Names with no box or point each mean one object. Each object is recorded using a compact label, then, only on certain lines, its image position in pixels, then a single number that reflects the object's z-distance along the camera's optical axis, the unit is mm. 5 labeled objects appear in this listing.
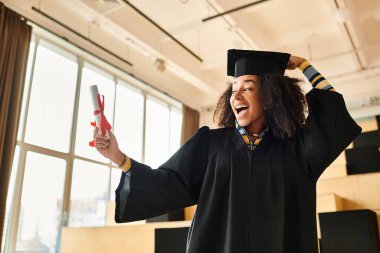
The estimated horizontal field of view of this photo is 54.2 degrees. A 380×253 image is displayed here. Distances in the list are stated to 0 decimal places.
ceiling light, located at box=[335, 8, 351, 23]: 5047
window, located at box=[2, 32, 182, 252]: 4883
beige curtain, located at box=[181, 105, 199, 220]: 8140
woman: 1214
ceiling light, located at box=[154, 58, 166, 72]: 6516
